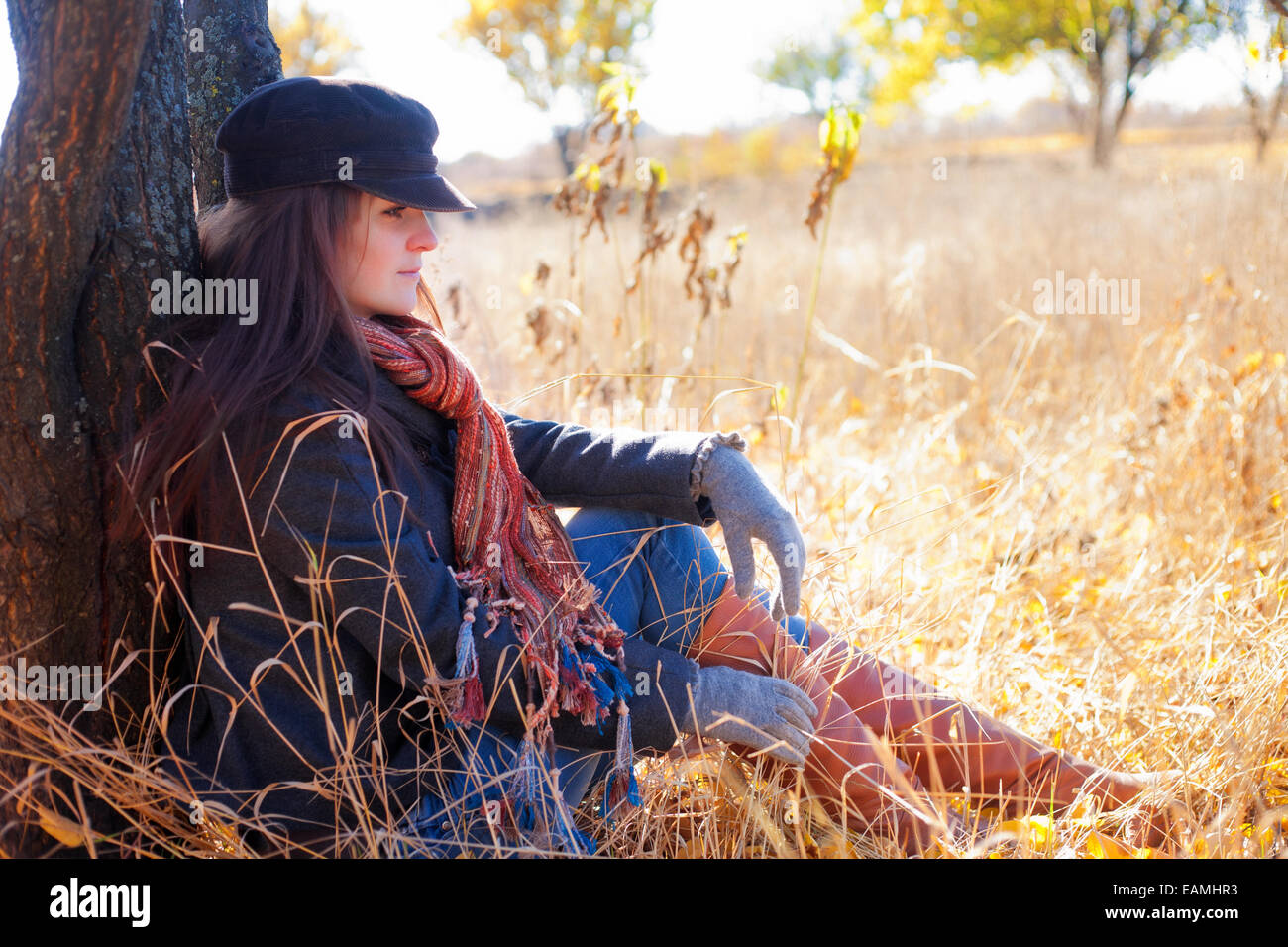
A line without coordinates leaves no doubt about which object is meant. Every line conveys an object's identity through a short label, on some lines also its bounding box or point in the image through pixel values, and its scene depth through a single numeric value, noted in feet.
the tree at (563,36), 65.51
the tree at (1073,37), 51.78
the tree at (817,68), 86.58
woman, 4.37
